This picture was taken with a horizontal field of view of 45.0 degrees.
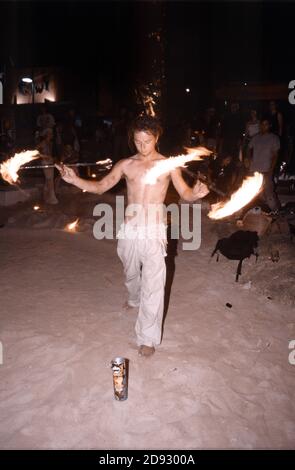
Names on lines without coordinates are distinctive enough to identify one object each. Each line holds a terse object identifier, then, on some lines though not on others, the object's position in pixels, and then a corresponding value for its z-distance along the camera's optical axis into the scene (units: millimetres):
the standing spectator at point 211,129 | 13963
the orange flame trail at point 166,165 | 4436
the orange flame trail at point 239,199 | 4462
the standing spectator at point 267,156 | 9984
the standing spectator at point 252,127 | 11920
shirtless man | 4375
